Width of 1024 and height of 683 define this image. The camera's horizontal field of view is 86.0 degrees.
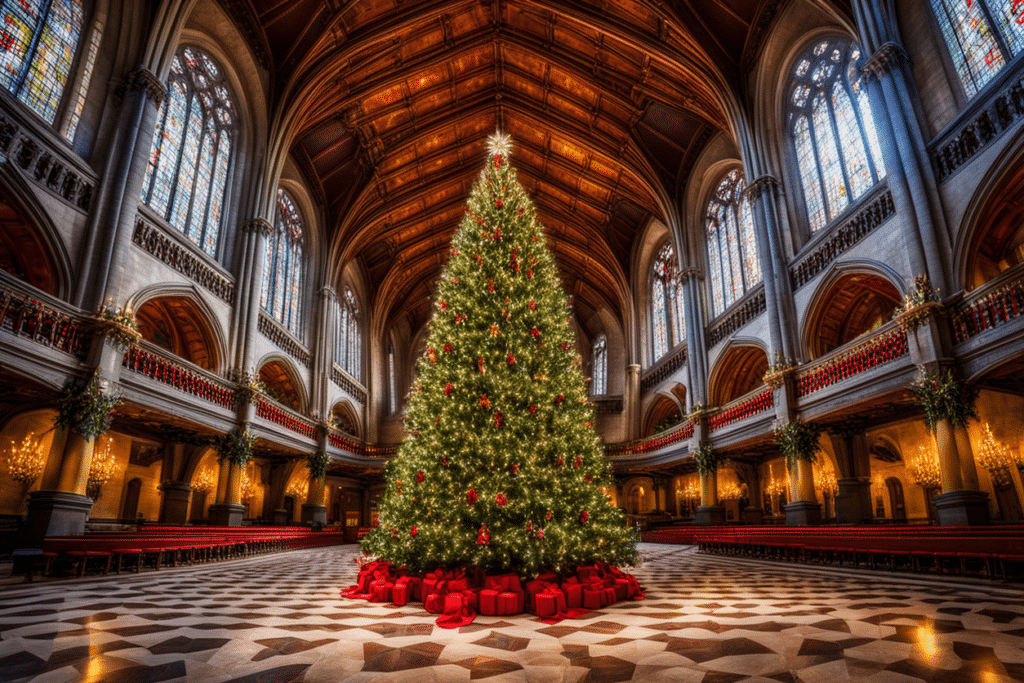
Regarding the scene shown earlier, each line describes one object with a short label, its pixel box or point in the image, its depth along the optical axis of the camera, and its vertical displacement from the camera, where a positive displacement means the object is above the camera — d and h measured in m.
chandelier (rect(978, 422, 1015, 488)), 12.51 +0.77
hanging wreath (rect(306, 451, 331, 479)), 23.27 +1.64
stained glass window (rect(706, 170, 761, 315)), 20.58 +9.57
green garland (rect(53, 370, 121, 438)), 10.94 +1.98
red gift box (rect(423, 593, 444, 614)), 5.59 -1.00
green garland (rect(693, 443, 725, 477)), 20.42 +1.28
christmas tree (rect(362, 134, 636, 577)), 6.10 +0.75
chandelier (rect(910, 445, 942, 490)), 14.84 +0.58
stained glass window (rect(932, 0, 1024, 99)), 10.98 +9.12
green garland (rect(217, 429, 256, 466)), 16.95 +1.77
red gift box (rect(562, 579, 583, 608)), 5.67 -0.95
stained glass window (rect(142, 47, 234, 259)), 15.95 +10.85
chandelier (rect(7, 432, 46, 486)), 13.34 +1.16
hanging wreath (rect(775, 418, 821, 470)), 15.30 +1.44
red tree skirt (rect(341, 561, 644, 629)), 5.26 -0.94
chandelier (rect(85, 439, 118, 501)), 15.37 +1.12
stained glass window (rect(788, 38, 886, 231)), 14.94 +10.26
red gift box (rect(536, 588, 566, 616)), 5.25 -0.96
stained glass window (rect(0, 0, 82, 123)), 11.59 +9.83
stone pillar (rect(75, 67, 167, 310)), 12.10 +7.15
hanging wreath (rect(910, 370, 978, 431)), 10.42 +1.71
